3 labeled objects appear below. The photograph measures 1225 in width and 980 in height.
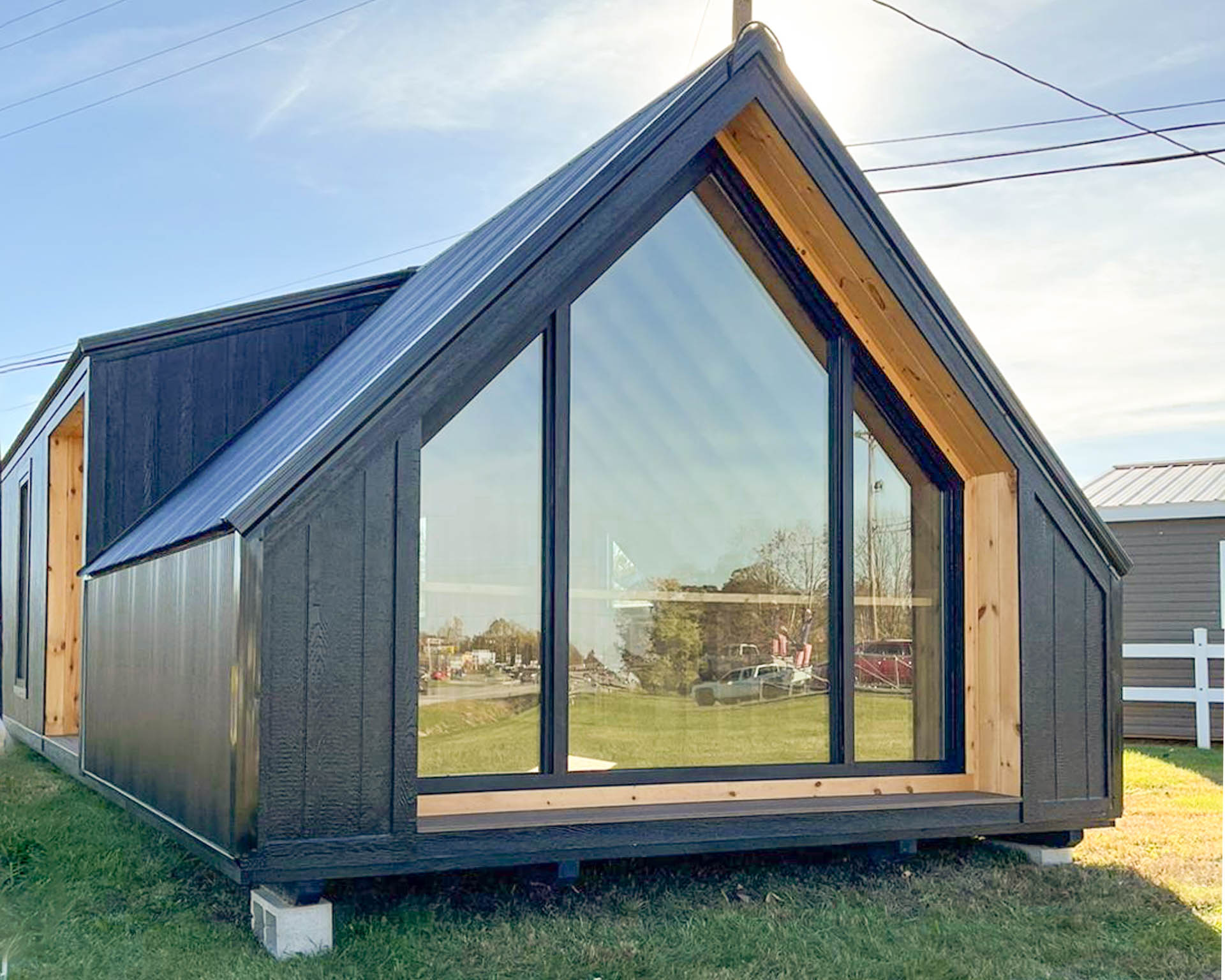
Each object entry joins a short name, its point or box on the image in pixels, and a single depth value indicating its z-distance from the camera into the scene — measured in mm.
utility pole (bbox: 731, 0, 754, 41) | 6359
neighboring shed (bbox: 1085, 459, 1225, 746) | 12742
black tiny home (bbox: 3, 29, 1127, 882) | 4930
